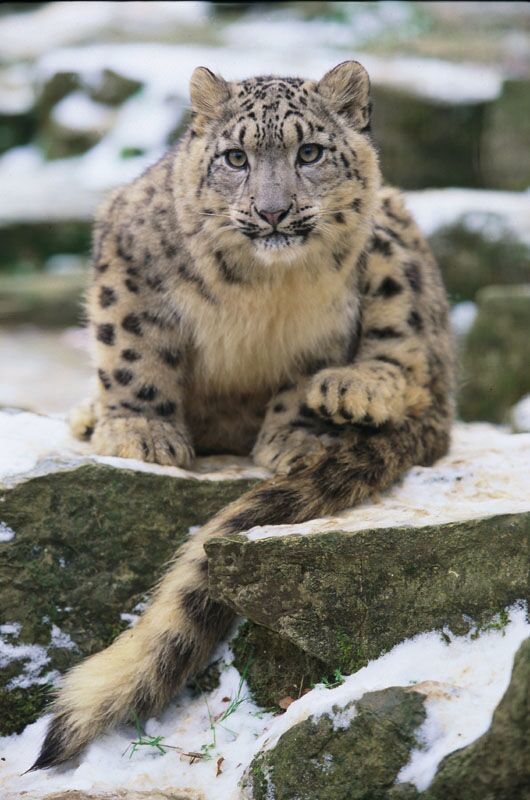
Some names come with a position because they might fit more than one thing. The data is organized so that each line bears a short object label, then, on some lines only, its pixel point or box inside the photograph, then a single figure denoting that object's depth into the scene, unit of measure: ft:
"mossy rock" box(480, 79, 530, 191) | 73.46
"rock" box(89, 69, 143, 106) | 87.15
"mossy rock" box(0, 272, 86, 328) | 71.67
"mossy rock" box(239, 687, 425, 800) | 19.42
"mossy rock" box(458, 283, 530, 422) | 52.03
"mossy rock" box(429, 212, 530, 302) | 60.29
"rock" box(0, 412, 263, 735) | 25.63
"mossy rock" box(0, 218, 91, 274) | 78.23
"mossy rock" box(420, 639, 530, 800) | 17.72
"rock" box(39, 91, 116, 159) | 86.43
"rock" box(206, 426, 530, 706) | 21.81
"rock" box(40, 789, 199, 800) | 21.44
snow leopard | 25.73
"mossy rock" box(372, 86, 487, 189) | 74.49
